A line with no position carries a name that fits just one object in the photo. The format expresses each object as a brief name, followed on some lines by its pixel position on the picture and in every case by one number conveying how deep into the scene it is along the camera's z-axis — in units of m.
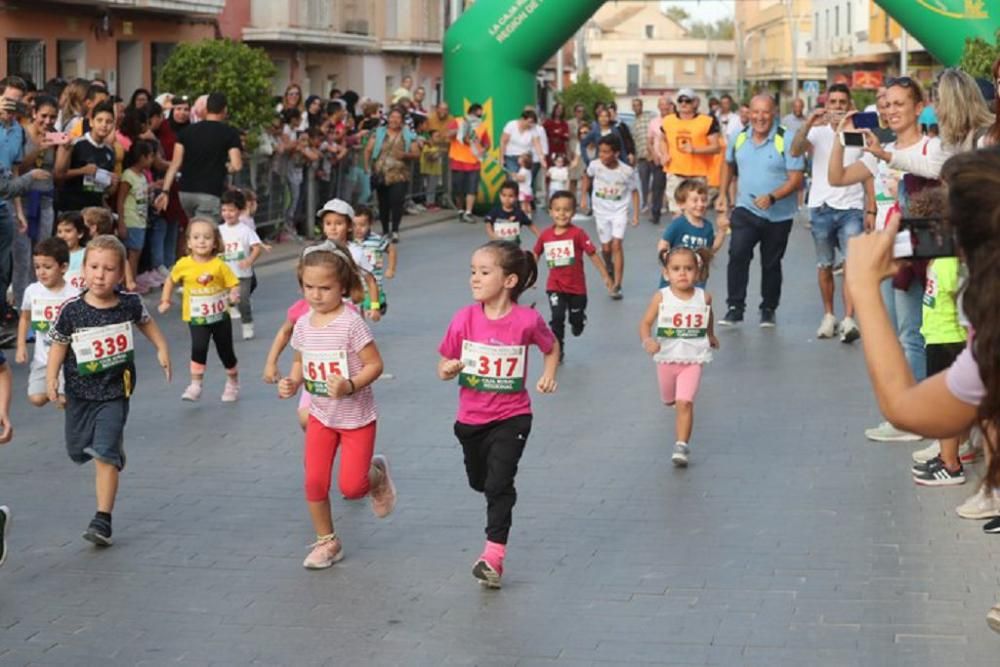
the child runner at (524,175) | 27.86
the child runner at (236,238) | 14.49
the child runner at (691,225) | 13.41
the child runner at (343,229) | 12.04
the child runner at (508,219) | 15.66
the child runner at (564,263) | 13.73
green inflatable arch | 28.50
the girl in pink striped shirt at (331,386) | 7.82
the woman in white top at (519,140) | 28.50
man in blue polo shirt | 15.24
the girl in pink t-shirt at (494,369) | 7.68
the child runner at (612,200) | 17.80
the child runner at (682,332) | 10.05
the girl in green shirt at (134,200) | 16.80
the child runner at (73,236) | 11.45
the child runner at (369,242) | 13.02
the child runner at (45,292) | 10.05
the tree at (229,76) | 21.77
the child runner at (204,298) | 11.91
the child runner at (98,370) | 8.25
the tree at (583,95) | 56.34
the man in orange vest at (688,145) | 22.47
